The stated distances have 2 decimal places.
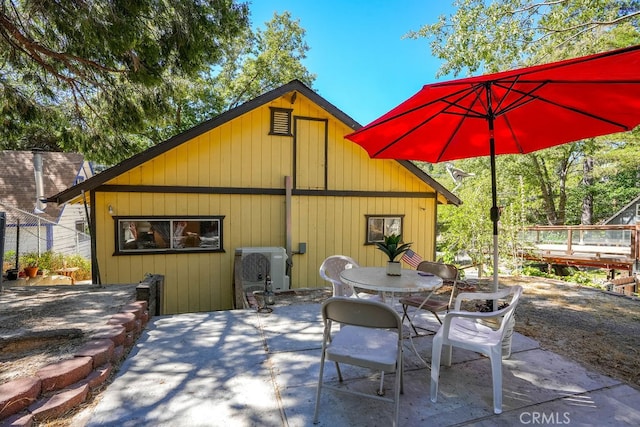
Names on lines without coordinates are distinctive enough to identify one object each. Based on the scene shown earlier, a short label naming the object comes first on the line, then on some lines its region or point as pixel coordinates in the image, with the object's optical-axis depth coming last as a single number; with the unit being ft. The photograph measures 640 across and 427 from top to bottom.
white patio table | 9.10
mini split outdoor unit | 19.62
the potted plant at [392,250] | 10.49
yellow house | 18.57
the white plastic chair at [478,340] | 7.50
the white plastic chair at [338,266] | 13.53
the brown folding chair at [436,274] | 10.72
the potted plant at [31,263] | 26.20
